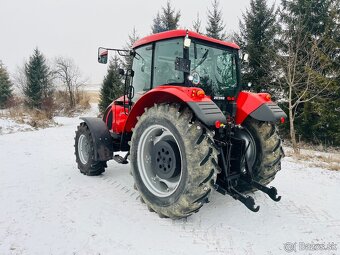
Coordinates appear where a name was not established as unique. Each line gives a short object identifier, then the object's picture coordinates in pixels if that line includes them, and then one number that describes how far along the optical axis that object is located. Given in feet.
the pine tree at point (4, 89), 92.72
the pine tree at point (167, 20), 61.43
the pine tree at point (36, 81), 91.09
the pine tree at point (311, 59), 37.04
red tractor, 9.18
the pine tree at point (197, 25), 58.23
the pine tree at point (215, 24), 58.16
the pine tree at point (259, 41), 45.14
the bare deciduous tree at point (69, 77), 133.08
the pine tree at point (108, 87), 76.20
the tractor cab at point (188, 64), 11.07
